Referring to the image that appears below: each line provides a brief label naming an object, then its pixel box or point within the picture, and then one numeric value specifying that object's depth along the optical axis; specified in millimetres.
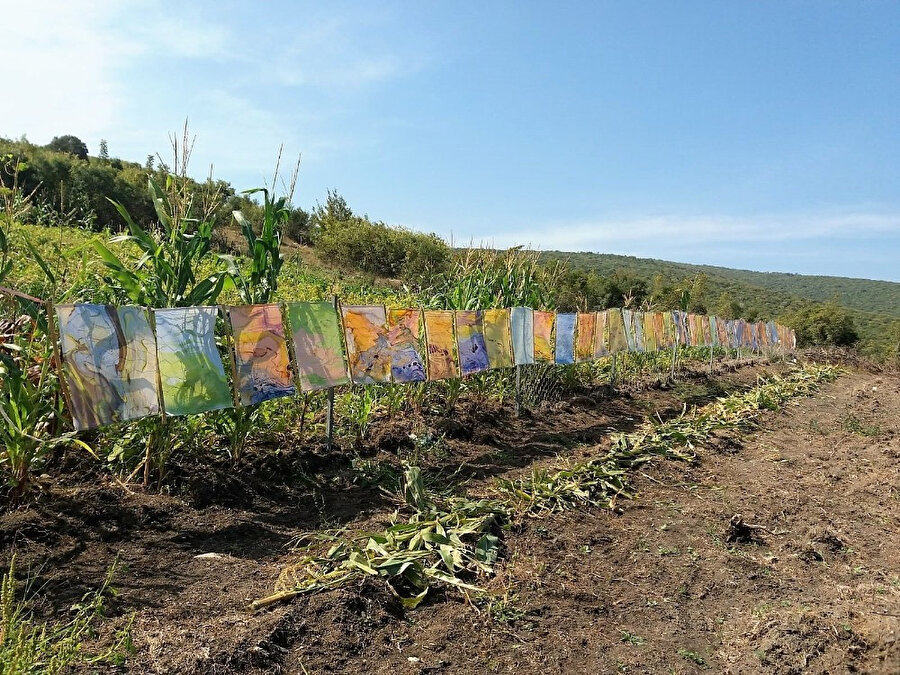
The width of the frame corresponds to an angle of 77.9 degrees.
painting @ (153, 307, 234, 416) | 4141
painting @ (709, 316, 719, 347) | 15469
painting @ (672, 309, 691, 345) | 13170
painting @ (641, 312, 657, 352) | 11719
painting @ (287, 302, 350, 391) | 5156
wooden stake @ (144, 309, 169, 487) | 4059
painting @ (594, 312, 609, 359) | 9977
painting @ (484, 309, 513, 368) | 7590
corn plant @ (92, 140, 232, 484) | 4238
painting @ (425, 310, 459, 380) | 6738
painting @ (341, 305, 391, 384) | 5703
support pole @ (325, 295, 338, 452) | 5342
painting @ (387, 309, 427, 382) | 6133
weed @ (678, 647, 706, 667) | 2697
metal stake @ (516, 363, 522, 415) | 7910
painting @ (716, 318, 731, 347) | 16281
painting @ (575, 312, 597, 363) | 9445
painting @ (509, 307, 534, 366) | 7992
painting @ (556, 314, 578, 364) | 8852
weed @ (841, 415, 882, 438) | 8141
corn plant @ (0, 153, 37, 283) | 3525
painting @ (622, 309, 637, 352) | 10875
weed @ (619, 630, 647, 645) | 2844
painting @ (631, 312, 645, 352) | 11281
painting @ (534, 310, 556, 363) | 8422
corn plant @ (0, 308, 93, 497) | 3434
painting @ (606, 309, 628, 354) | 10383
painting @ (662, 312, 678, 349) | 12758
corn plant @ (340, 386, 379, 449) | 5855
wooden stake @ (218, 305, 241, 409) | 4508
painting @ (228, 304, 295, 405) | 4652
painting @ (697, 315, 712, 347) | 14812
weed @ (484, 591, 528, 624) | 2941
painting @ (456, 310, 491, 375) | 7168
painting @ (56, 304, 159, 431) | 3639
